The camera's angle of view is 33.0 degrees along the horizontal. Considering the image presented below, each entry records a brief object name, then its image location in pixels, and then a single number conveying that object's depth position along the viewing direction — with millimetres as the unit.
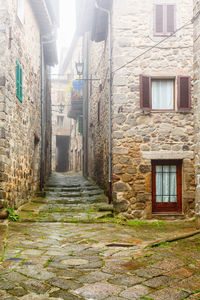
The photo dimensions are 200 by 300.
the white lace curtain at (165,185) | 8867
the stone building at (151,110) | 8594
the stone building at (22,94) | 6881
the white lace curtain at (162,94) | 8867
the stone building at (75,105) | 18386
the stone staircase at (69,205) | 8008
